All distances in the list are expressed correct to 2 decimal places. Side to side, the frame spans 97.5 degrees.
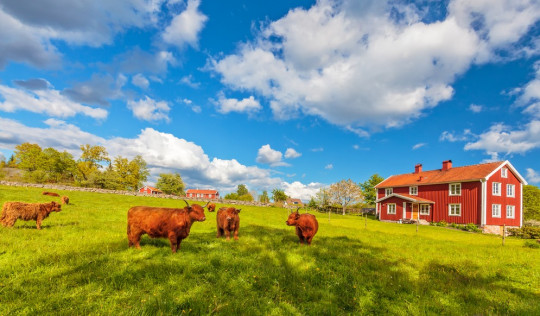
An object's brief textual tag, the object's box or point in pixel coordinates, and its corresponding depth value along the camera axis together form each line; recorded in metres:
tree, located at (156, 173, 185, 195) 72.50
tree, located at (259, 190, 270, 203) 88.44
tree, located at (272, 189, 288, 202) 87.00
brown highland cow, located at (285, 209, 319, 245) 9.99
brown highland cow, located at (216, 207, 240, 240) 10.12
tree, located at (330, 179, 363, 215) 62.12
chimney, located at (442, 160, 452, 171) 38.83
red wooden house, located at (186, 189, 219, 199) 101.71
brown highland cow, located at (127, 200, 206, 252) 7.42
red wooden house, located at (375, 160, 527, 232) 31.17
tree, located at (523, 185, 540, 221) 62.00
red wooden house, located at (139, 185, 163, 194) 83.00
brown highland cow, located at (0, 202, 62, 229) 9.71
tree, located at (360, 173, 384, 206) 66.06
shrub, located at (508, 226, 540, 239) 22.48
